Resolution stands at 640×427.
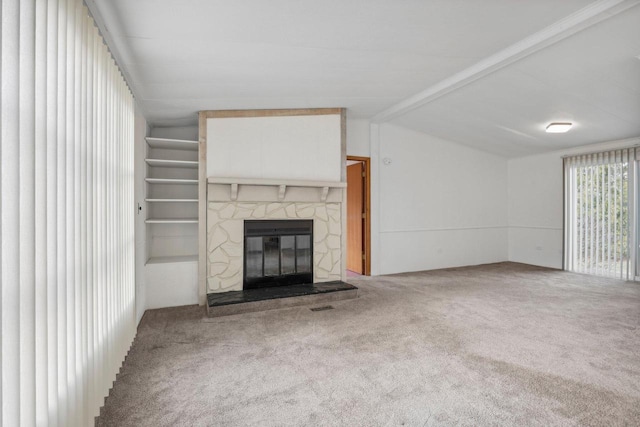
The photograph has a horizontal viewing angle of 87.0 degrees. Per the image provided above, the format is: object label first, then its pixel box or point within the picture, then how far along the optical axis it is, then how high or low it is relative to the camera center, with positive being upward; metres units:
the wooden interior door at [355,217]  5.90 -0.04
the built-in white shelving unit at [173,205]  4.53 +0.13
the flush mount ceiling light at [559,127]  4.81 +1.28
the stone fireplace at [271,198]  4.19 +0.22
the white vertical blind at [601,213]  5.38 +0.04
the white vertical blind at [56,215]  1.04 +0.00
